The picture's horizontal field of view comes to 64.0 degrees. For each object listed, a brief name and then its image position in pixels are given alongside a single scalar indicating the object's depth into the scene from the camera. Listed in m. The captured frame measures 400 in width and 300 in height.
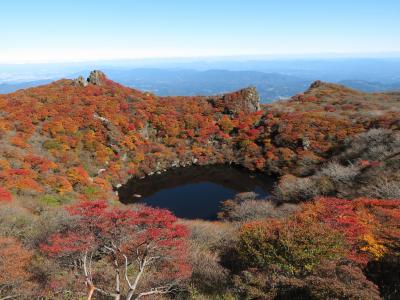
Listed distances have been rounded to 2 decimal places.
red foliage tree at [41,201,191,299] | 17.84
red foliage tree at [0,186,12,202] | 32.53
